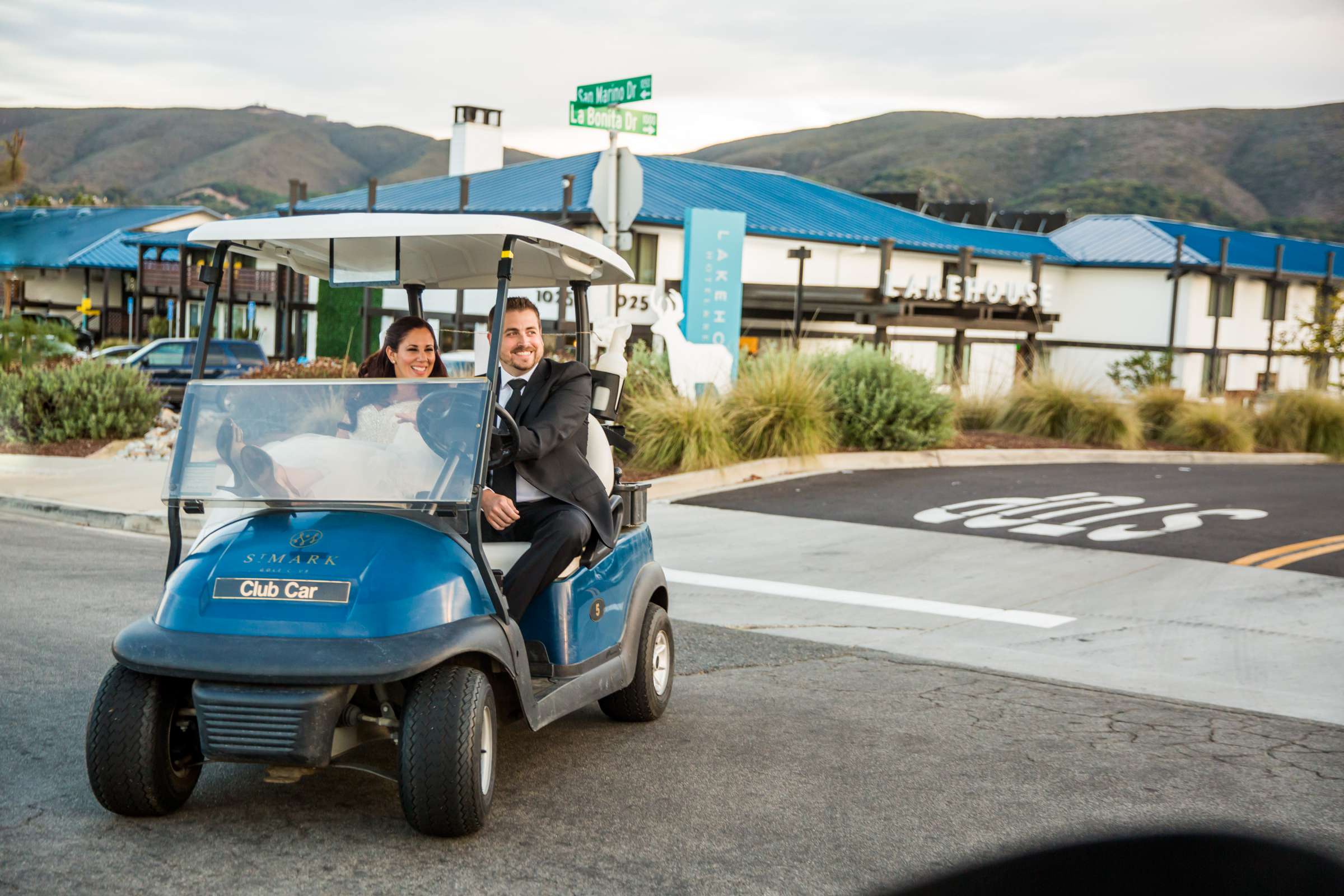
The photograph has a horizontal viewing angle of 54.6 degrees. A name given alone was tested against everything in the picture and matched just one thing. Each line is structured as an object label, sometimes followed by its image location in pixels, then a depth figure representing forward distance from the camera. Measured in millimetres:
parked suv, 25594
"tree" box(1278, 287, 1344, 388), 28672
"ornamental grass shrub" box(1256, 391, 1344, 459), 22000
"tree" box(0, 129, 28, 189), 19375
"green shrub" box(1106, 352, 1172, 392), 28016
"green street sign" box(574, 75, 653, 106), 12617
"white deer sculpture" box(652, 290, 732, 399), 15773
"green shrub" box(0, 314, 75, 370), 17844
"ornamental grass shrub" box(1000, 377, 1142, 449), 19641
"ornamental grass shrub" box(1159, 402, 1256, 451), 20672
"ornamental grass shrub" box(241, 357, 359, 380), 14897
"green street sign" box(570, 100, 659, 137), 12859
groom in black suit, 4711
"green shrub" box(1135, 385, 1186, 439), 21188
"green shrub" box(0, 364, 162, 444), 16500
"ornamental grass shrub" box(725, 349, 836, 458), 15305
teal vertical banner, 17078
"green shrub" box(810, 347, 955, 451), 16641
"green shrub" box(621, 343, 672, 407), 15891
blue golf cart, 3834
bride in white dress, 4422
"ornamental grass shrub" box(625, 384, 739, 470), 14570
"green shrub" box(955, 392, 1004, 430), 20391
